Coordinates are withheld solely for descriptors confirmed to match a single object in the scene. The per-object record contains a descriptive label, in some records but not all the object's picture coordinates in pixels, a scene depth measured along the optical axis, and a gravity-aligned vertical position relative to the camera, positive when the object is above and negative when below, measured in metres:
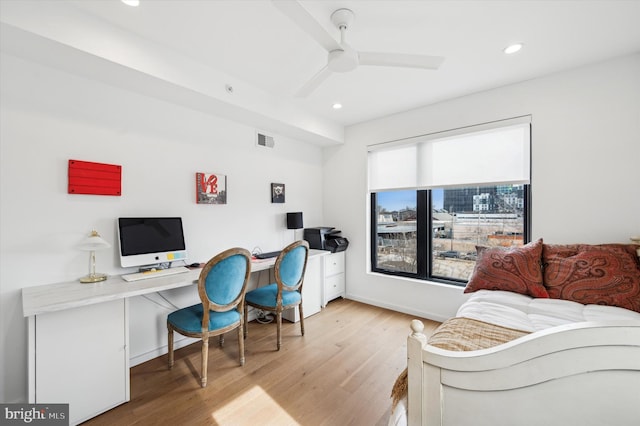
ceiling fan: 1.66 +1.02
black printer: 3.68 -0.38
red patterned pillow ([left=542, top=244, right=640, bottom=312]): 1.79 -0.46
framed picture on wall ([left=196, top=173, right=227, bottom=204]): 2.74 +0.26
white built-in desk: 1.53 -0.81
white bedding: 1.60 -0.66
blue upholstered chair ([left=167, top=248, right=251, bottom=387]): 2.00 -0.72
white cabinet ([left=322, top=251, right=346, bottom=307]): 3.65 -0.94
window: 2.76 +0.15
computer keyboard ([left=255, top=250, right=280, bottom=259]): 3.08 -0.51
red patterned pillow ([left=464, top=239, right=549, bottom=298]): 2.07 -0.49
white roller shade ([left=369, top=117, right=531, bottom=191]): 2.70 +0.62
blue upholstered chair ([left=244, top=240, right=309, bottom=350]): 2.54 -0.76
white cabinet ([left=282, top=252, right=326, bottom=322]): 3.20 -0.99
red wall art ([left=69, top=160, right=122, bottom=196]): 2.01 +0.27
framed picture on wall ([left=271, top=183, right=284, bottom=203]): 3.47 +0.26
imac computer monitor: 2.16 -0.24
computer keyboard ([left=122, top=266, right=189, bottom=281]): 2.08 -0.50
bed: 0.78 -0.57
